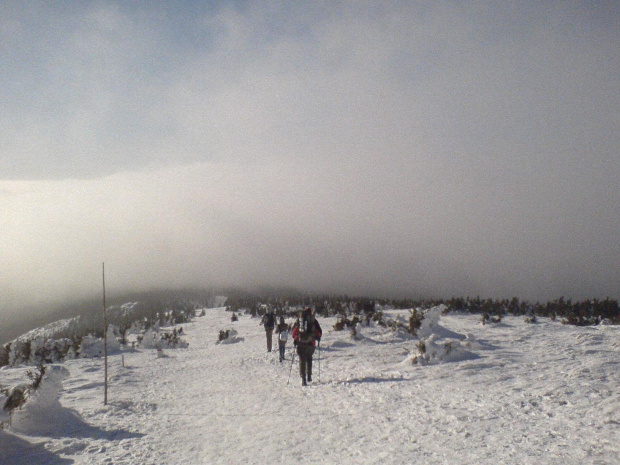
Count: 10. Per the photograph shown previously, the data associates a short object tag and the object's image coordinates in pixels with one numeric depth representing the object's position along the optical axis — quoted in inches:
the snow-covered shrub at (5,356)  983.5
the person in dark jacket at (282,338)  645.3
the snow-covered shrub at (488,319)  887.2
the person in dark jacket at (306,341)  458.6
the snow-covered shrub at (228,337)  1021.2
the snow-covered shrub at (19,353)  917.8
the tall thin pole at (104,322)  364.0
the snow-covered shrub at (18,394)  298.4
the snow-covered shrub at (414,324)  783.7
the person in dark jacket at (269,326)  765.9
